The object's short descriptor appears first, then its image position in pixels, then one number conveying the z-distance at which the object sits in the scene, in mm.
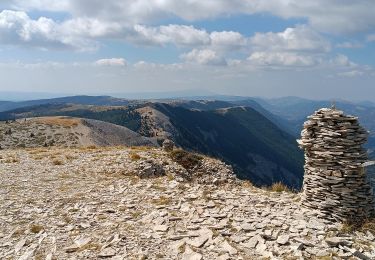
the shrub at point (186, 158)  31928
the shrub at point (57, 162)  29562
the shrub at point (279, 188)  21844
